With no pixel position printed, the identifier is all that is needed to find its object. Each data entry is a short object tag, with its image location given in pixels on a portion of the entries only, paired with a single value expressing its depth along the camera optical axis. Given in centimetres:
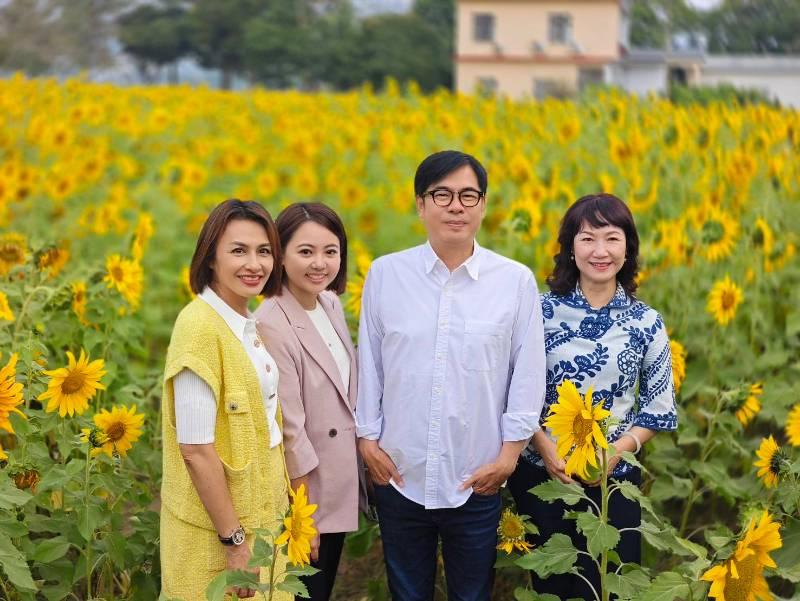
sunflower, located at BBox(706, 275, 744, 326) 270
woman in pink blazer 194
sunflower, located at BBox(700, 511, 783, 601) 153
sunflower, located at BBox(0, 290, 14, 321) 229
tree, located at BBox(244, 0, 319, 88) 3925
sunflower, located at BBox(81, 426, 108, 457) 198
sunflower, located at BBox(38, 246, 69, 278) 276
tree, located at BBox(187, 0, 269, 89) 4372
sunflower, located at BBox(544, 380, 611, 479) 166
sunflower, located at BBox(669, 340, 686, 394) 240
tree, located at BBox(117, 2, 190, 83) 4425
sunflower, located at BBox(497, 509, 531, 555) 196
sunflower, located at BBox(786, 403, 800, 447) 197
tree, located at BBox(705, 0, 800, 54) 5066
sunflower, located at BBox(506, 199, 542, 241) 289
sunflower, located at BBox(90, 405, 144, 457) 204
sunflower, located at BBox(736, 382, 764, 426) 237
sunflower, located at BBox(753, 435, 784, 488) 200
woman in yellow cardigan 171
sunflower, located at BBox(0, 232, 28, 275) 280
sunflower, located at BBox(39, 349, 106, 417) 202
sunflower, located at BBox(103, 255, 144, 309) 259
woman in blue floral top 200
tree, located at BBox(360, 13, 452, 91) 3719
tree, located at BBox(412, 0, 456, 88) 3816
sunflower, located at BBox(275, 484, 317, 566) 155
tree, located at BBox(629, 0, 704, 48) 4891
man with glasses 190
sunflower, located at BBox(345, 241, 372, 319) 264
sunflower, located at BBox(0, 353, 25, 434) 176
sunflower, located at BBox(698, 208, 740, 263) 310
